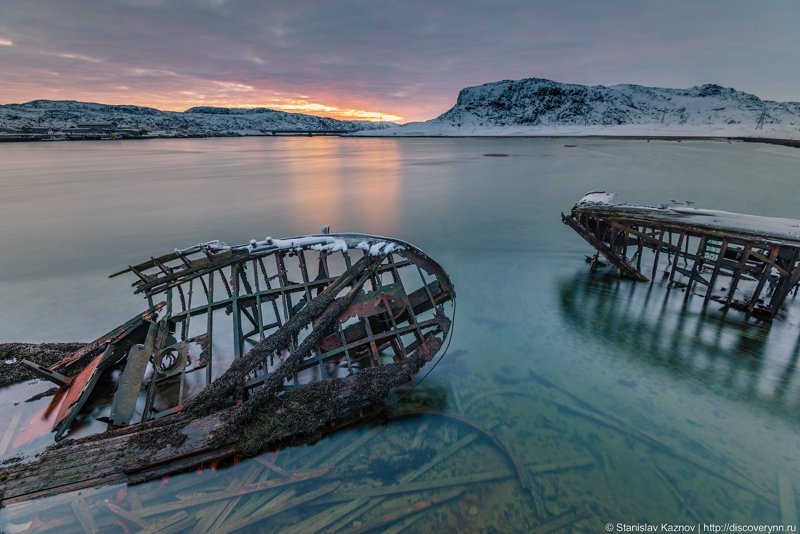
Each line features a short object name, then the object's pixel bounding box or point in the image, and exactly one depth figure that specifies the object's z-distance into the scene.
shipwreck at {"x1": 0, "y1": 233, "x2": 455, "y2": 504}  6.85
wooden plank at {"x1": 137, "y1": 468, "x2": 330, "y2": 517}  6.51
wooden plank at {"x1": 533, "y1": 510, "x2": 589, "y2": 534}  6.45
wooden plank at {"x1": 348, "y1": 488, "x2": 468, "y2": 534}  6.45
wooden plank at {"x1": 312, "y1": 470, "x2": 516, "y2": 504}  6.92
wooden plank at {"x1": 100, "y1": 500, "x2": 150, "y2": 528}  6.32
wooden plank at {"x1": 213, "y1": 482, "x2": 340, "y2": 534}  6.35
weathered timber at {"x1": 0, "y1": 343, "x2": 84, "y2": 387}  9.62
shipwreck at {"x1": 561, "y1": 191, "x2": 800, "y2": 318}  12.39
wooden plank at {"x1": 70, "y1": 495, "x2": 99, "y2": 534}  6.26
